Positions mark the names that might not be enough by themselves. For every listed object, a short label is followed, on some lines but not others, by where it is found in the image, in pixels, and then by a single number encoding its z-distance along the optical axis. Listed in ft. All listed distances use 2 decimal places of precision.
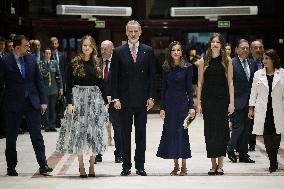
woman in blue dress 41.31
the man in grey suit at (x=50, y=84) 70.18
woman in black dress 41.74
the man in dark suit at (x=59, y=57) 70.91
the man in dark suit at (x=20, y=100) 41.33
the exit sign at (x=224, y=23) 93.97
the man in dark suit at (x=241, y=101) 48.34
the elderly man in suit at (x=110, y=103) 48.12
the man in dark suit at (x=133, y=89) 41.09
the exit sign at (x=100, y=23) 94.49
